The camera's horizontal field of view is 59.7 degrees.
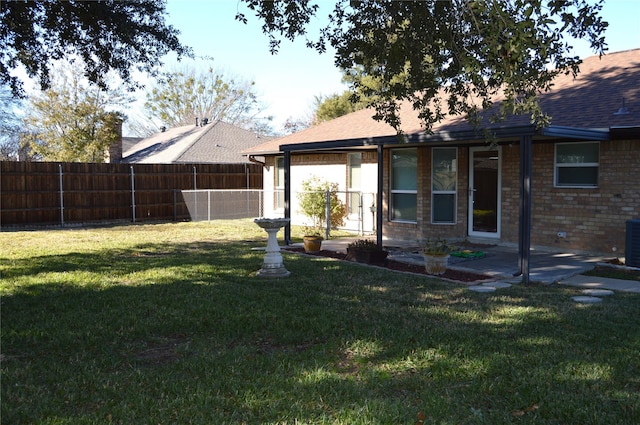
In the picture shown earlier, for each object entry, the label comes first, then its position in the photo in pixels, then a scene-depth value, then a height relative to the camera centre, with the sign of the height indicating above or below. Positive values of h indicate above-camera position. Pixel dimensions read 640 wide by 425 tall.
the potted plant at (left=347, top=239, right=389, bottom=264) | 10.21 -1.14
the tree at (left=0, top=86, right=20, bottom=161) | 25.62 +3.89
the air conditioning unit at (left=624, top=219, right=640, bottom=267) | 9.35 -0.94
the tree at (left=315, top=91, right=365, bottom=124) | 30.56 +4.60
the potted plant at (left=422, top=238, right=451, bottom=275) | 9.12 -1.12
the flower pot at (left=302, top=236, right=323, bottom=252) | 11.70 -1.10
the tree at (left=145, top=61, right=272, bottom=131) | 45.19 +7.49
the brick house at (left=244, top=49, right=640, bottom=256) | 10.31 +0.39
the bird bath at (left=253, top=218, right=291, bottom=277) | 8.79 -1.05
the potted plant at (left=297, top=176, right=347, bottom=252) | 16.47 -0.39
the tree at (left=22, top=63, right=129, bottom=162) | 29.75 +3.91
